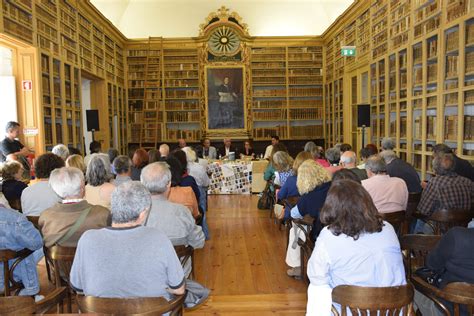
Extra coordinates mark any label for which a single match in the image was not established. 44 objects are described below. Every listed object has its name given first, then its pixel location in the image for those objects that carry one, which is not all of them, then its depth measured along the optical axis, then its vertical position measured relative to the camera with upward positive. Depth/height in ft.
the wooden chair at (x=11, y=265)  9.35 -3.24
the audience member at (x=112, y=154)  21.39 -1.56
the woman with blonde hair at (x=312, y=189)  12.07 -2.01
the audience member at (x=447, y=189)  13.50 -2.26
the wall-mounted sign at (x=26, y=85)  23.26 +2.16
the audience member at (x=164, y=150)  23.73 -1.54
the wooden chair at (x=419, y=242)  8.86 -2.60
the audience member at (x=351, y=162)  16.74 -1.70
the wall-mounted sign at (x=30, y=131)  23.14 -0.36
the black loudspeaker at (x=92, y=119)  29.76 +0.31
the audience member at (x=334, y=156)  20.57 -1.76
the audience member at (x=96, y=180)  13.19 -1.82
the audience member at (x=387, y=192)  13.37 -2.31
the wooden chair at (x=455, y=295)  6.64 -2.84
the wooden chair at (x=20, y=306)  6.16 -2.67
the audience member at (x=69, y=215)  9.62 -2.10
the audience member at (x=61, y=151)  20.35 -1.30
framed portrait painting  42.83 +2.37
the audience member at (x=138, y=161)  18.34 -1.68
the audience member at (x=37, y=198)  12.66 -2.20
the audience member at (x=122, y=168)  15.72 -1.67
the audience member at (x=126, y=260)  6.84 -2.23
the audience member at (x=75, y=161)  17.04 -1.53
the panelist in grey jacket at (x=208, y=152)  34.80 -2.48
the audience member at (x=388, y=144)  21.93 -1.29
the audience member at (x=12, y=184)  14.21 -2.00
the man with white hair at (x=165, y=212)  10.23 -2.17
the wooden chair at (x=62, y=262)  8.98 -3.07
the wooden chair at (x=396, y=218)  12.28 -2.89
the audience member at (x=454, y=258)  7.03 -2.39
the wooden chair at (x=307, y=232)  11.32 -3.19
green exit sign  32.24 +5.28
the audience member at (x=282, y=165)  19.51 -2.04
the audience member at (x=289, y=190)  15.43 -2.52
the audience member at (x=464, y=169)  16.31 -1.96
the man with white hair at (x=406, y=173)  16.47 -2.13
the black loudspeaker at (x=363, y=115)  28.86 +0.31
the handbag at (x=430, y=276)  7.68 -2.93
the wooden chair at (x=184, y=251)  9.42 -2.94
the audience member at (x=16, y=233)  9.56 -2.46
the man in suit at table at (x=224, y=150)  41.22 -2.82
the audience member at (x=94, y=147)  26.07 -1.46
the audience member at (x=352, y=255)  7.07 -2.27
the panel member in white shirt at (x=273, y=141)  33.58 -1.75
